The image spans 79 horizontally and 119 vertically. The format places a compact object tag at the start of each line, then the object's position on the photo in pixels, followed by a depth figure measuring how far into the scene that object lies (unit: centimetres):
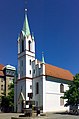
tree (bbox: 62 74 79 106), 1723
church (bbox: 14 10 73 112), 2138
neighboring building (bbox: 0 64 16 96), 2746
